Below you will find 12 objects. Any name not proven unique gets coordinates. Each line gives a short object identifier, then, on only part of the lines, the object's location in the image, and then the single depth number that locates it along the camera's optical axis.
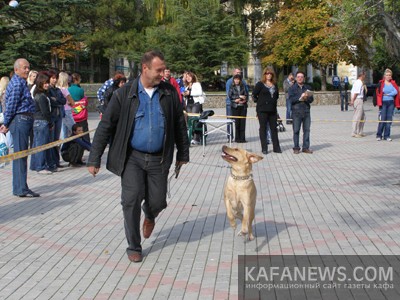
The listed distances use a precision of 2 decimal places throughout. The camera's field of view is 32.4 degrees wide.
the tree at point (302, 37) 43.81
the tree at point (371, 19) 20.75
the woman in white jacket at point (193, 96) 17.53
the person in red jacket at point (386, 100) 18.22
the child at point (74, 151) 13.48
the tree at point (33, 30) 25.31
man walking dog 6.29
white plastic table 15.74
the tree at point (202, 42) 44.25
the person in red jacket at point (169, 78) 14.98
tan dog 7.00
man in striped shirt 9.98
